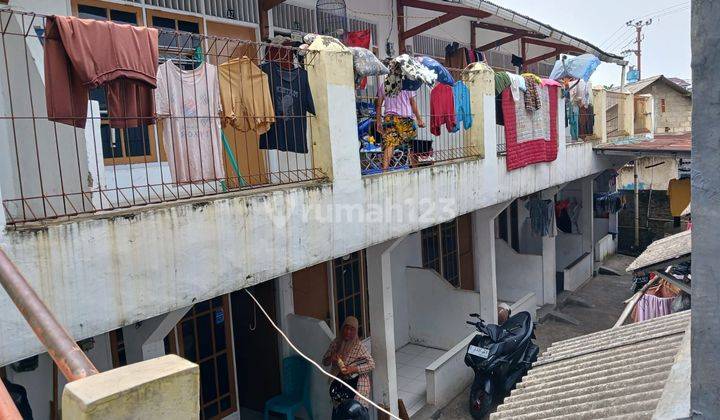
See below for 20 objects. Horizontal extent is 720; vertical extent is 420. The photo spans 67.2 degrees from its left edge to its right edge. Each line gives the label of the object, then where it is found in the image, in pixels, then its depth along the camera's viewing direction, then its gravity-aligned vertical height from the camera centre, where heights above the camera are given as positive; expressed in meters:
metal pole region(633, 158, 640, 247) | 18.30 -2.56
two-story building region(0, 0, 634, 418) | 3.63 -0.44
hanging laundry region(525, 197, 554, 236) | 12.16 -1.53
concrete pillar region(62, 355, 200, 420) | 1.40 -0.59
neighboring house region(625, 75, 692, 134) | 24.08 +1.52
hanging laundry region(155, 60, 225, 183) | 4.21 +0.38
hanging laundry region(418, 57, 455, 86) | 6.24 +0.98
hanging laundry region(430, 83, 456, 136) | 7.22 +0.62
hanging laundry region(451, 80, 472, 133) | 7.46 +0.63
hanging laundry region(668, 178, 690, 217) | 11.34 -1.17
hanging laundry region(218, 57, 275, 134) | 4.57 +0.59
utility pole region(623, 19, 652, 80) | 36.69 +7.07
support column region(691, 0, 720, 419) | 1.67 -0.23
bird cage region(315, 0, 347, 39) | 7.72 +2.11
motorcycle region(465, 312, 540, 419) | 7.87 -3.14
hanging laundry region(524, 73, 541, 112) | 8.89 +0.88
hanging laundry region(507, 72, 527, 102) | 8.38 +0.99
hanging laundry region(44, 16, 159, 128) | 3.32 +0.67
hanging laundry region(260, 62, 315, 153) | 4.92 +0.53
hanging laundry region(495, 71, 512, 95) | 8.00 +1.01
